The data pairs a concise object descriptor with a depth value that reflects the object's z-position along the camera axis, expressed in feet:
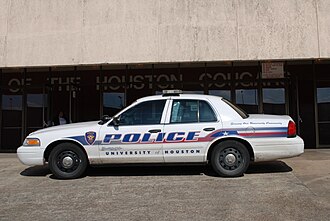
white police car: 21.29
